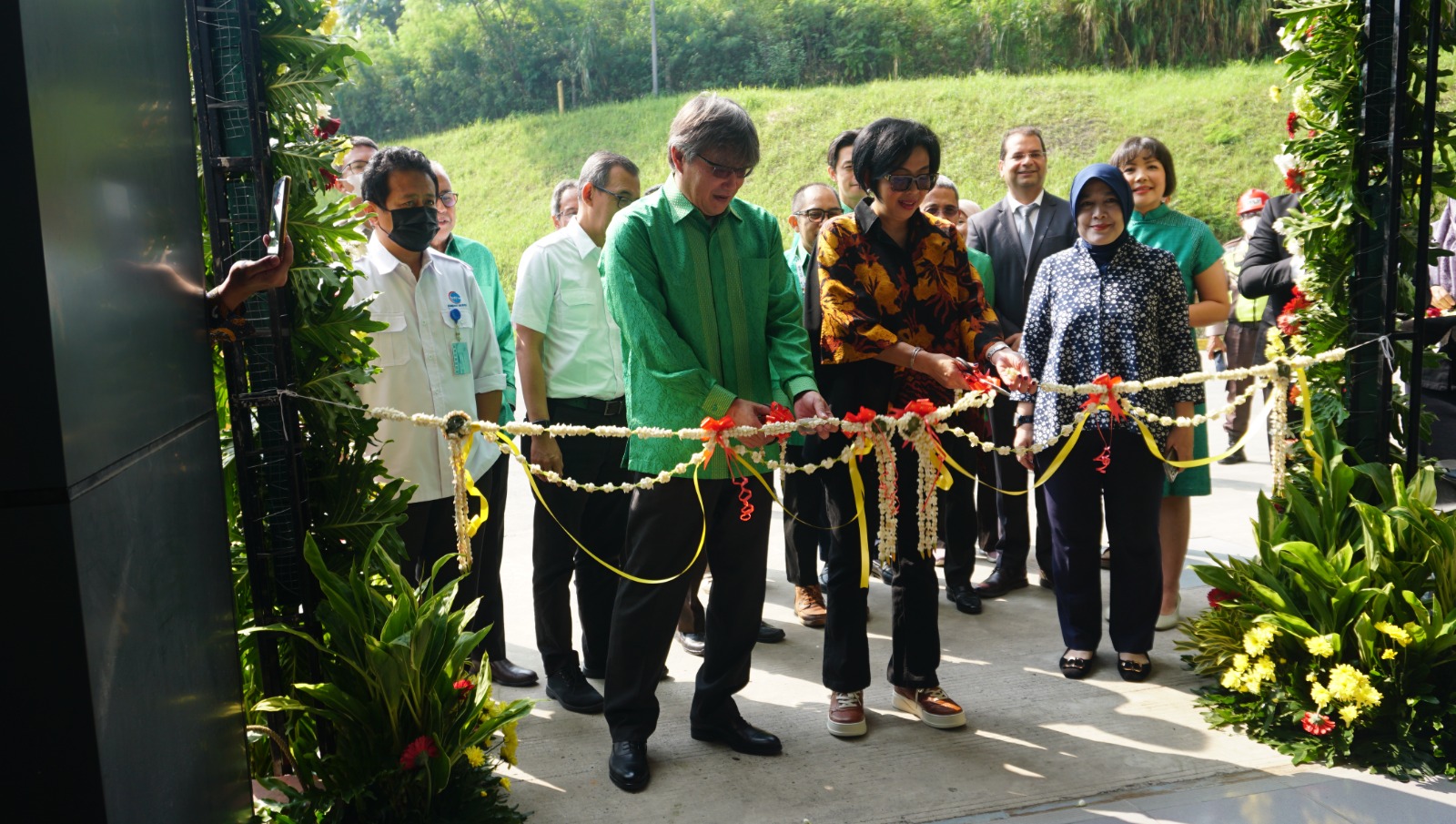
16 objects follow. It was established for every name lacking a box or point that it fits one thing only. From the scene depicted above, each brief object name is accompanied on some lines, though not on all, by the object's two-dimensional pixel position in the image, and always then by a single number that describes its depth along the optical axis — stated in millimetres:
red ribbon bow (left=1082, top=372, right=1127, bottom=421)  3684
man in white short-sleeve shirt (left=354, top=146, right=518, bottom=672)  3707
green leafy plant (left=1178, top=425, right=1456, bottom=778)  3365
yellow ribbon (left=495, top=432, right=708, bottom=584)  3379
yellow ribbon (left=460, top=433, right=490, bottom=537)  3342
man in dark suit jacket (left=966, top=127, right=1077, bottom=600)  5188
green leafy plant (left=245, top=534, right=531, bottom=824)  2875
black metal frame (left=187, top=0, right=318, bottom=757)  2828
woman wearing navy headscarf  4055
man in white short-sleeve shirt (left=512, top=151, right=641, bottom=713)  4152
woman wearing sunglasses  3600
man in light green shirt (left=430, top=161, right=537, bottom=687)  4289
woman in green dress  4656
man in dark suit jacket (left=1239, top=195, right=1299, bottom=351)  5488
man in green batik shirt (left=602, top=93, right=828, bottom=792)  3297
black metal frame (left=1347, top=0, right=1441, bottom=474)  3578
